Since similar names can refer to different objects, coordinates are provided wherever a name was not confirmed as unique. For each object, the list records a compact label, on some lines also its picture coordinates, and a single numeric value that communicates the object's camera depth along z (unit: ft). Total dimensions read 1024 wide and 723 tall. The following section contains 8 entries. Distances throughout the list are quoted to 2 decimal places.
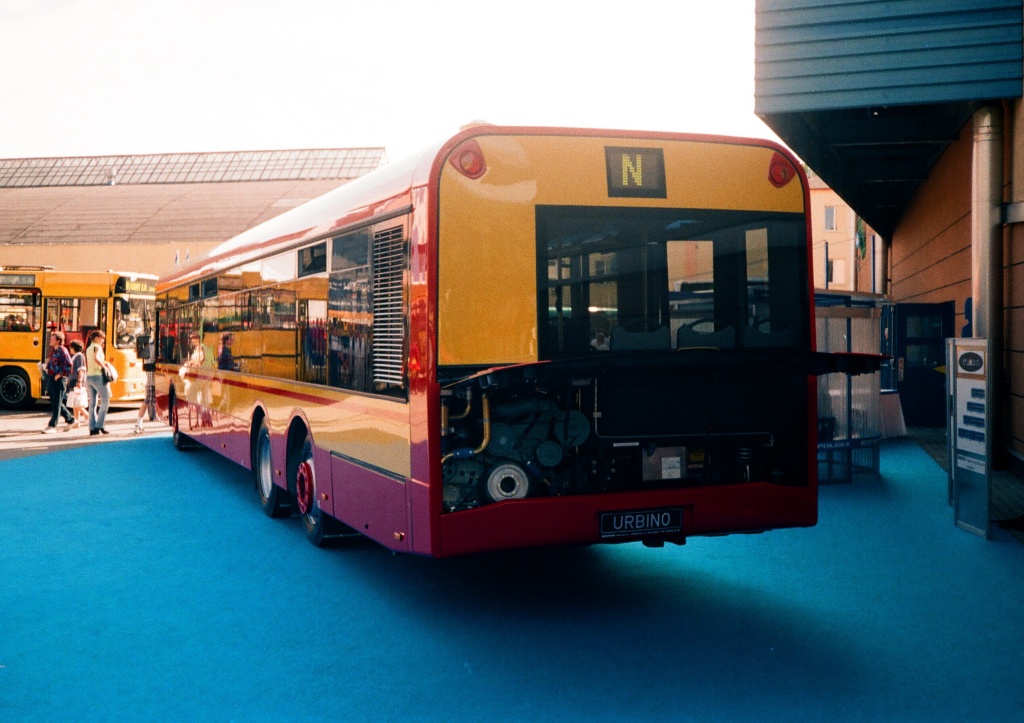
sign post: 28.86
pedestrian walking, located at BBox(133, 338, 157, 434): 65.66
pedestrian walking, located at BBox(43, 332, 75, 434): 65.16
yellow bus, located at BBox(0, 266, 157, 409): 84.64
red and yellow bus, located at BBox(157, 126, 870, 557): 19.42
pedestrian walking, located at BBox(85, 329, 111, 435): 60.70
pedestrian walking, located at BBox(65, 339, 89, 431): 63.77
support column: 40.73
